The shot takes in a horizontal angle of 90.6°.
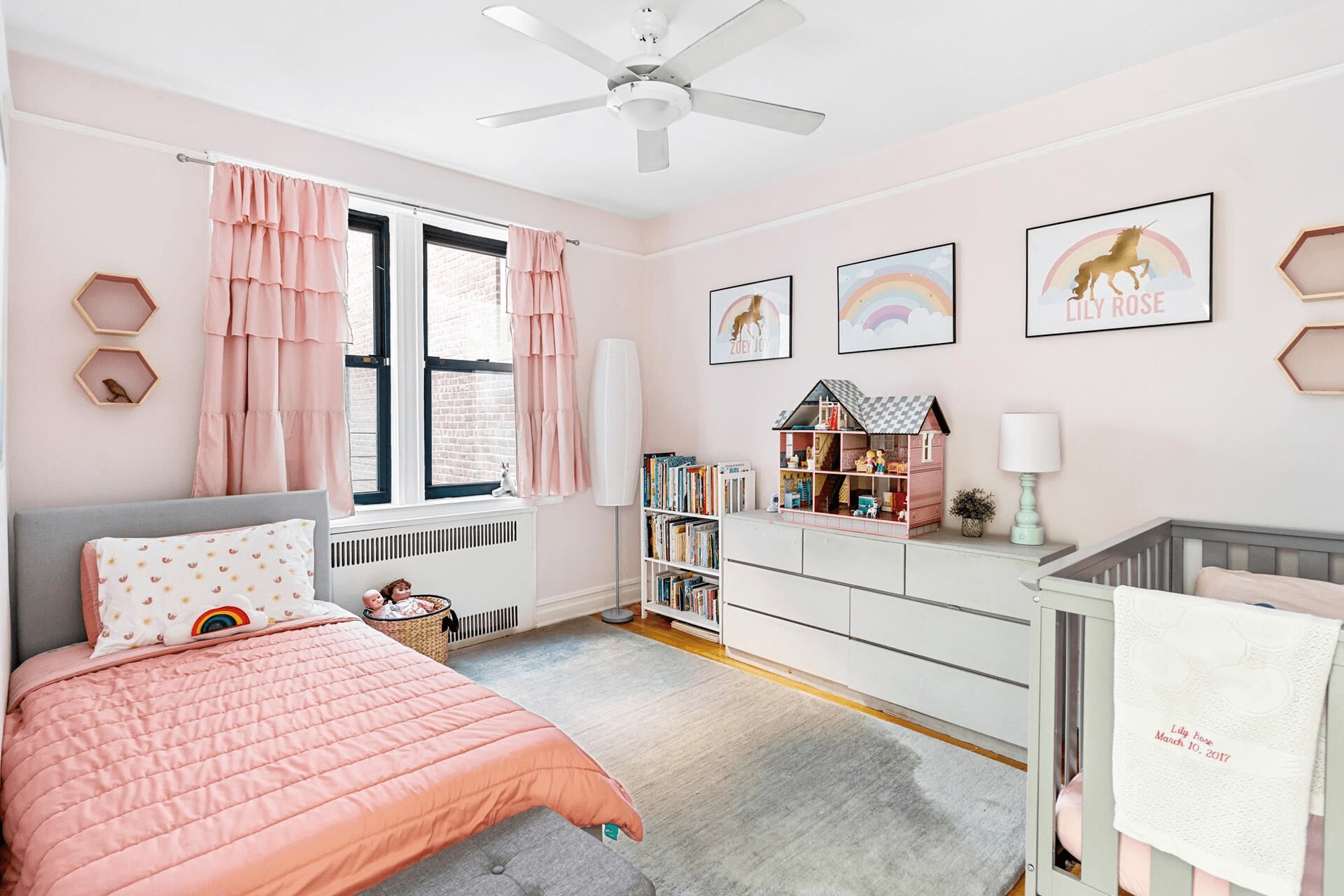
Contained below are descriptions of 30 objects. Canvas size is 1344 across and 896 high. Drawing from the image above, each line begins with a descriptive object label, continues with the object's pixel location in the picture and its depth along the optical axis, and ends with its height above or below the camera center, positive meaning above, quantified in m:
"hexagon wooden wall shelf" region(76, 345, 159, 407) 2.49 +0.22
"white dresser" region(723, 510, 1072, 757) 2.45 -0.81
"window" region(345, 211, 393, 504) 3.30 +0.34
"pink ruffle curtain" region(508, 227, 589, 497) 3.74 +0.39
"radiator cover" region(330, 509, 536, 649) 3.20 -0.70
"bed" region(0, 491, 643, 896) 1.22 -0.75
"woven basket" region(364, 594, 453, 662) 3.03 -0.93
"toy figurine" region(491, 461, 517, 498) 3.79 -0.31
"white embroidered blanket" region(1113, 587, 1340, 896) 1.08 -0.52
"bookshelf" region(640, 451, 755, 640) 3.68 -0.60
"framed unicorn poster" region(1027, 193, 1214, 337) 2.34 +0.59
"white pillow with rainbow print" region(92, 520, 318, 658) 2.21 -0.53
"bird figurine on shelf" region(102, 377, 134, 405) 2.53 +0.16
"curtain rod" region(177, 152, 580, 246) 2.69 +1.14
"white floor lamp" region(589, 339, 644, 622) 3.96 +0.04
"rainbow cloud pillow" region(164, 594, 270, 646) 2.23 -0.67
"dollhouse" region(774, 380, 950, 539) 2.86 -0.15
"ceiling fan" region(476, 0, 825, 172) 1.74 +1.06
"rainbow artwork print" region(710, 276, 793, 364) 3.66 +0.61
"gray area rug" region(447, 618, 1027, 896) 1.82 -1.20
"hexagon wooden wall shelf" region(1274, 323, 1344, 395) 2.09 +0.21
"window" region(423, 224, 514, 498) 3.59 +0.36
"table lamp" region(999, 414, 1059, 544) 2.52 -0.07
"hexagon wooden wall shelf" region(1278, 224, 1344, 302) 2.09 +0.52
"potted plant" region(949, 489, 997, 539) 2.77 -0.35
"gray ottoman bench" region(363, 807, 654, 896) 1.22 -0.85
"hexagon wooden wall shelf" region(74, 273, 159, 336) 2.49 +0.49
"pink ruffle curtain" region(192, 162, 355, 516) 2.73 +0.39
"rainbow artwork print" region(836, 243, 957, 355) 2.99 +0.60
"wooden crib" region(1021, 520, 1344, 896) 1.17 -0.61
